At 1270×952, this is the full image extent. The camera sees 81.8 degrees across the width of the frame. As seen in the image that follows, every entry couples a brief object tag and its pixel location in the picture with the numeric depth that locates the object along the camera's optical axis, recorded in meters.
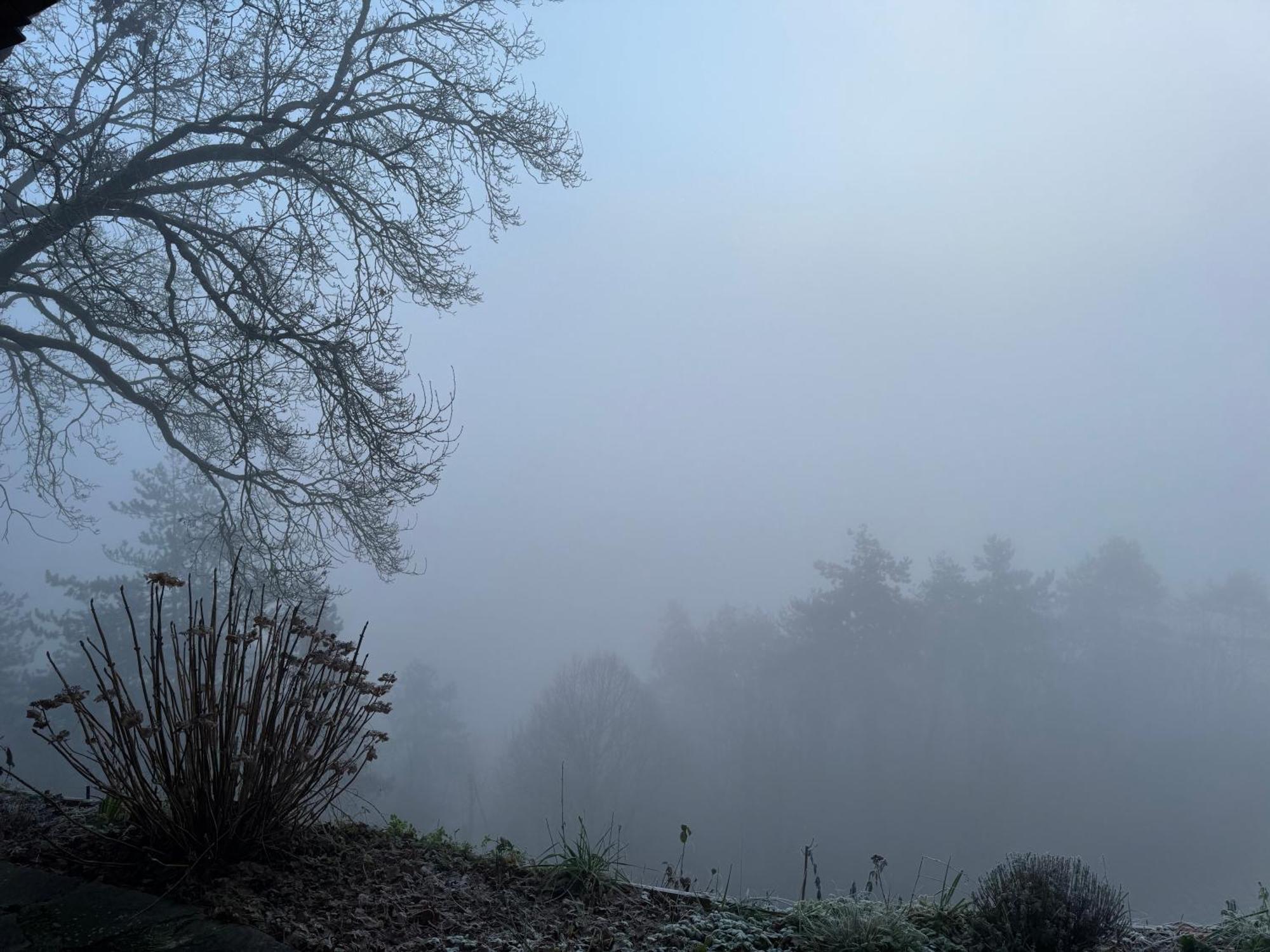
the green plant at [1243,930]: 2.54
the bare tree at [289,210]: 5.80
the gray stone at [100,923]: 1.99
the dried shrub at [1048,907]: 2.45
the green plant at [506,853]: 3.12
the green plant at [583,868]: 2.90
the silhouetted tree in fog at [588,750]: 24.03
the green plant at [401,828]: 3.36
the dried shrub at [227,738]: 2.47
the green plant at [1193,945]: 2.47
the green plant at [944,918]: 2.61
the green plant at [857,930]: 2.39
